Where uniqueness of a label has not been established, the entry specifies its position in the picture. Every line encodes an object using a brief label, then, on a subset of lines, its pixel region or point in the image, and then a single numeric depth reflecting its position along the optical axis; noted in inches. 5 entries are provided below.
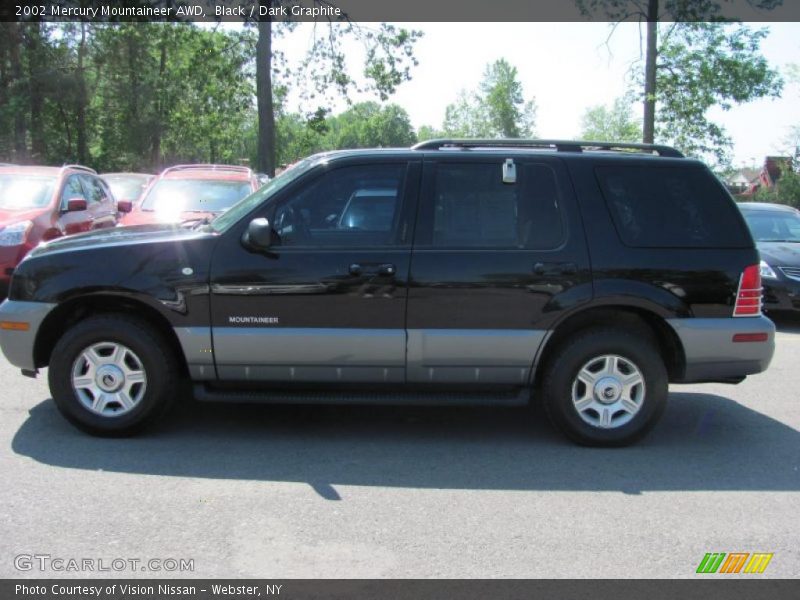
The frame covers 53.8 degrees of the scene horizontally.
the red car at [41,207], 351.6
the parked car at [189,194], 395.2
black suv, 198.1
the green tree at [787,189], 1223.5
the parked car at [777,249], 386.6
